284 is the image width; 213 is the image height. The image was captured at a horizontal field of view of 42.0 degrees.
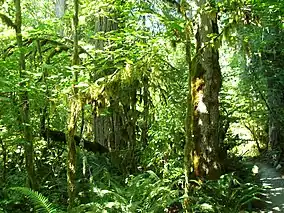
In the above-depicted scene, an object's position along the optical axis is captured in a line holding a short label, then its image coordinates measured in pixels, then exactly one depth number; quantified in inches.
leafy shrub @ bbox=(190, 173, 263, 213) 261.3
